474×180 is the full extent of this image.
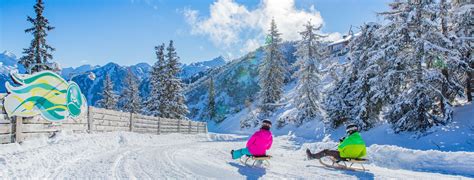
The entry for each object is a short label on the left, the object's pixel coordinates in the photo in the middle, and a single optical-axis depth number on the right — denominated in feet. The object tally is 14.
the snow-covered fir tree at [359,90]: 70.90
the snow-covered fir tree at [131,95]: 158.51
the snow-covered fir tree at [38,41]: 84.07
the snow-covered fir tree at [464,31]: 58.44
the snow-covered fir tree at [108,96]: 157.28
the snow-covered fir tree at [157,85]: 120.06
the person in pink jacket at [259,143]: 31.65
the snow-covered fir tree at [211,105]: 232.53
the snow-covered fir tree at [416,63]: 58.03
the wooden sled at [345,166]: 30.53
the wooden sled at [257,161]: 31.12
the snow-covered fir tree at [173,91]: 120.26
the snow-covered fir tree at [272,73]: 153.48
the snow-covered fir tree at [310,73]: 121.25
